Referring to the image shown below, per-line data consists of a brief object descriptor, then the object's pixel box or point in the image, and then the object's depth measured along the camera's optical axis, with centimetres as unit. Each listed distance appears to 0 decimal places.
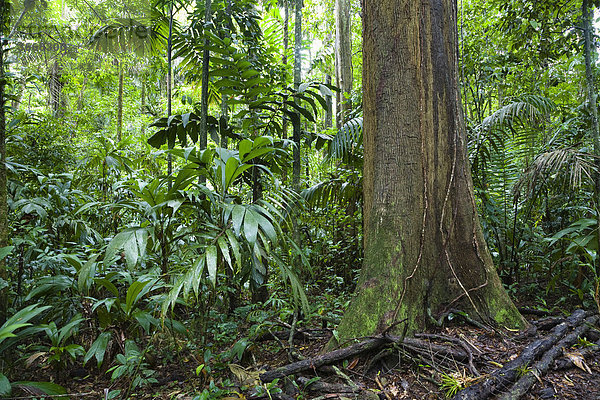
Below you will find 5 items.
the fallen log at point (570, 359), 188
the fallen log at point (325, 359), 198
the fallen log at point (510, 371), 165
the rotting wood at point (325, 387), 181
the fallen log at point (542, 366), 165
